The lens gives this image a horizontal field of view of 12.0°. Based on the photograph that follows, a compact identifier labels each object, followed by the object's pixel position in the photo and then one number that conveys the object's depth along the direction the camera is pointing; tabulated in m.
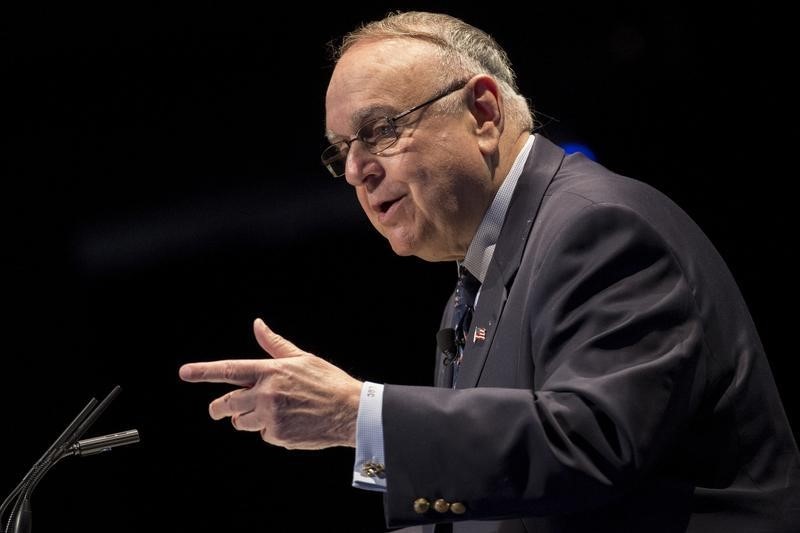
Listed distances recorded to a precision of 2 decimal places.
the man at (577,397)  4.09
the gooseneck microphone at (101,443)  4.33
